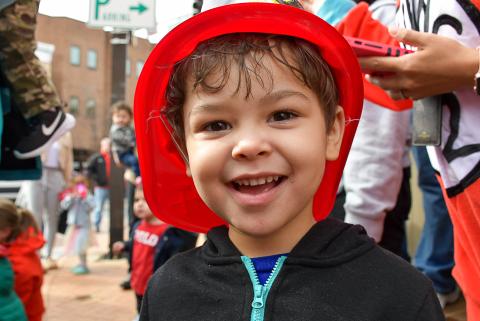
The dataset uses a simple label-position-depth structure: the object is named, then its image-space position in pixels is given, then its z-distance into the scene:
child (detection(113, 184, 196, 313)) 3.77
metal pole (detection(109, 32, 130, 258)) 6.77
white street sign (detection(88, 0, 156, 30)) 5.34
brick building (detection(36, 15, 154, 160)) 31.95
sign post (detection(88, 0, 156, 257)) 5.36
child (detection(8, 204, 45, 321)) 3.59
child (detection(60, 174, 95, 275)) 5.90
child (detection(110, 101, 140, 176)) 5.68
